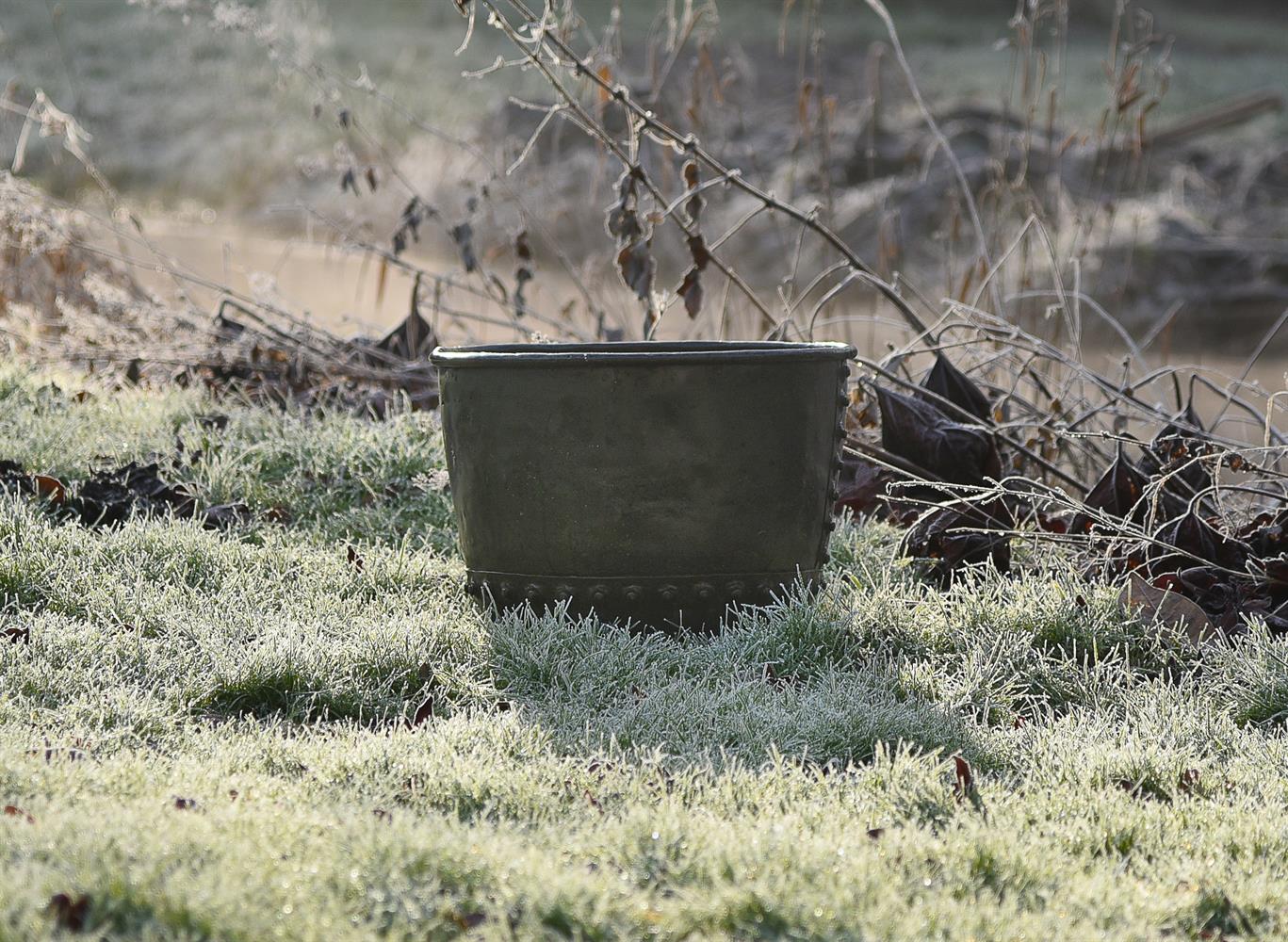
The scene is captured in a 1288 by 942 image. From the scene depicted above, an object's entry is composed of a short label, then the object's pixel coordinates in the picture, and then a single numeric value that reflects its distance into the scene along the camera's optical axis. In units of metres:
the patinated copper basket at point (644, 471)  5.62
